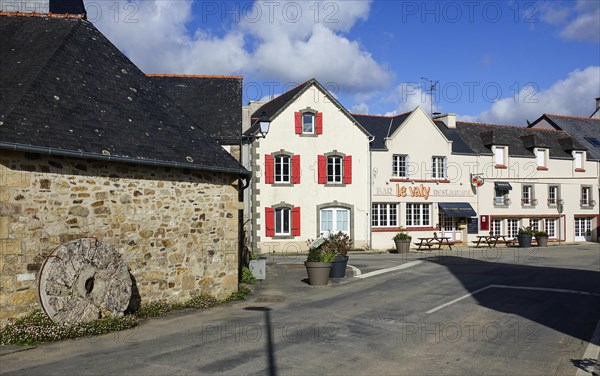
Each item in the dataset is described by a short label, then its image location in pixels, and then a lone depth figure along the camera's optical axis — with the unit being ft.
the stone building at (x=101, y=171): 29.30
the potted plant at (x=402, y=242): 89.92
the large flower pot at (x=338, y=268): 52.75
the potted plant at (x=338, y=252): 52.70
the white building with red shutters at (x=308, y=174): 87.51
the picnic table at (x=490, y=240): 101.91
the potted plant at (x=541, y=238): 106.01
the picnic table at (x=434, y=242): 93.86
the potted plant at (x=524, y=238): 102.22
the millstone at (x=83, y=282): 28.99
